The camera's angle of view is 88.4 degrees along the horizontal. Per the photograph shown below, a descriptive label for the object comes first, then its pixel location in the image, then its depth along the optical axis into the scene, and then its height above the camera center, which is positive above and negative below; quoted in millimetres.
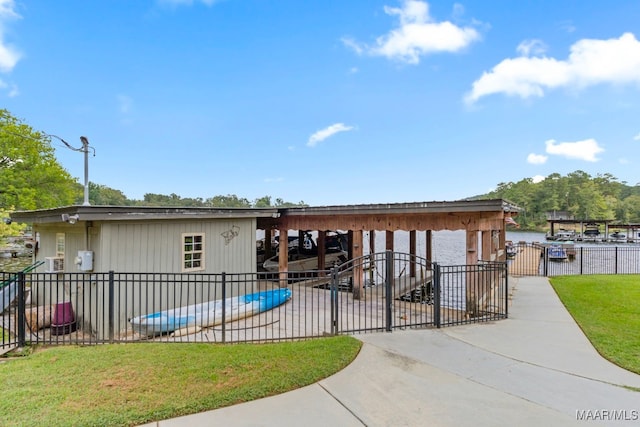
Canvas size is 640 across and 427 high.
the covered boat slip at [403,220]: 7891 -211
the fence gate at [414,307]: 6270 -2279
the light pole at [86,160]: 10586 +1781
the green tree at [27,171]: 22094 +3022
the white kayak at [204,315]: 6910 -2370
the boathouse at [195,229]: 7559 -419
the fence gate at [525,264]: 16094 -3001
